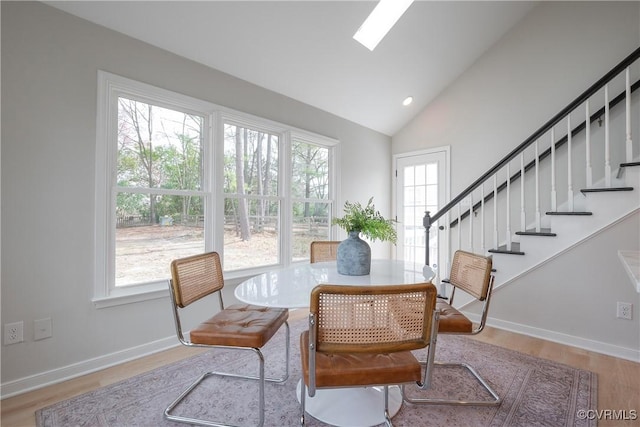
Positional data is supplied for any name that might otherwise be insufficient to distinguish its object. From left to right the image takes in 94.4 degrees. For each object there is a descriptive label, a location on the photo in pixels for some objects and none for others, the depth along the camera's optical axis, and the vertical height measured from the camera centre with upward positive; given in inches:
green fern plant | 70.7 -1.7
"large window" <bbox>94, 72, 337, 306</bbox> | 84.7 +10.0
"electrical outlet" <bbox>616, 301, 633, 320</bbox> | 91.4 -28.7
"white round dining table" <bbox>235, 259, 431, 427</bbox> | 55.3 -14.6
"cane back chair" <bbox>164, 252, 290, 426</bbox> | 59.4 -23.4
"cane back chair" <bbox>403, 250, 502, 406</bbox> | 66.7 -21.9
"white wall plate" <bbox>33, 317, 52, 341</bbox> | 72.1 -27.7
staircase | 91.4 +10.3
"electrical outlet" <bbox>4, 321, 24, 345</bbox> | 68.4 -27.3
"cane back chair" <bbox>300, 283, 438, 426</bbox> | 42.5 -16.3
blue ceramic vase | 69.6 -9.5
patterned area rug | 62.1 -42.4
